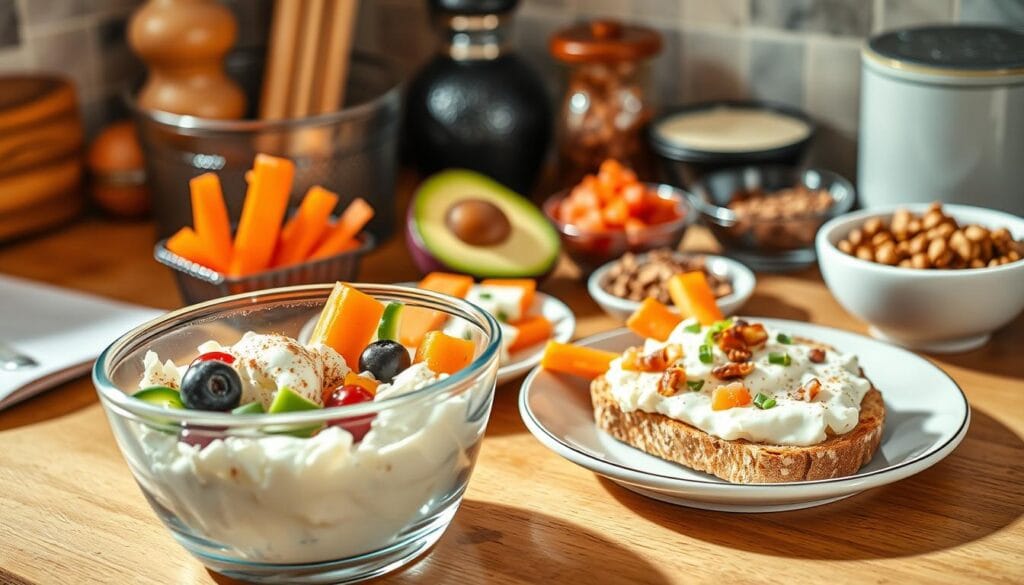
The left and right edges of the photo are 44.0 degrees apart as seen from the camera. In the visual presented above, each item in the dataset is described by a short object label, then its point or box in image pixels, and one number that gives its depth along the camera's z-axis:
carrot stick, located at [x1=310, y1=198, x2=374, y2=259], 1.52
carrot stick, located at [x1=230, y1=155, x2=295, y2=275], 1.46
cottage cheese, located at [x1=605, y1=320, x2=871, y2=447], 1.04
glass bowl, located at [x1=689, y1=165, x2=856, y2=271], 1.57
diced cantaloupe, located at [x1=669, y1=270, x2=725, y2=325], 1.31
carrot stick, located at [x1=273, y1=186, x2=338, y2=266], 1.51
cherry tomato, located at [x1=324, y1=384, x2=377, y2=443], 0.86
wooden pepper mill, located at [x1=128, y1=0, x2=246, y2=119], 1.76
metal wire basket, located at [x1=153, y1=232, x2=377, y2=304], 1.43
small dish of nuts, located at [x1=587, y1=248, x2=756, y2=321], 1.43
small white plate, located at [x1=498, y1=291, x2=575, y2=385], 1.28
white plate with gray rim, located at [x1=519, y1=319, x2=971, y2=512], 0.98
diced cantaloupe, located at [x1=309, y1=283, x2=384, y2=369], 1.03
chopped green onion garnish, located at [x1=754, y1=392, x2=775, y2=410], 1.06
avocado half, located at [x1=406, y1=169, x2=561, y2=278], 1.54
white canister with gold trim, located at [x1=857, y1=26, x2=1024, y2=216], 1.44
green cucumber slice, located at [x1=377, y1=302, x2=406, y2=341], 1.03
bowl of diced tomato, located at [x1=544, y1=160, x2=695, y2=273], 1.59
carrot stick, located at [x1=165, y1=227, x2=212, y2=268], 1.46
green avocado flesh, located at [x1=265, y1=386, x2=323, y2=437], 0.88
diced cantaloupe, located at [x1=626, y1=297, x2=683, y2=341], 1.28
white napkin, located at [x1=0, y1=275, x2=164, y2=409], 1.33
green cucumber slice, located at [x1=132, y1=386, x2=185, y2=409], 0.92
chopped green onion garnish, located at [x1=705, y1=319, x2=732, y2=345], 1.14
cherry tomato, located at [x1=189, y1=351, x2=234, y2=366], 0.95
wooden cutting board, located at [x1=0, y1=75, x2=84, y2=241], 1.76
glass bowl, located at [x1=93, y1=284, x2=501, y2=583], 0.85
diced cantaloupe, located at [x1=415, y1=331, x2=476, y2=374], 0.99
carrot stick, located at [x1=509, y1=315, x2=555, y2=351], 1.37
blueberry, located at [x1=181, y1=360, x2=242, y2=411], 0.89
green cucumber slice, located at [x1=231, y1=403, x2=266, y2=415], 0.88
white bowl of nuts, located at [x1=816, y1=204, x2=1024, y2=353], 1.28
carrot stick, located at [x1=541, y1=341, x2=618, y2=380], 1.21
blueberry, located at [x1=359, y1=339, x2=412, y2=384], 0.98
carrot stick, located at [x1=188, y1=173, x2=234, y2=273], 1.44
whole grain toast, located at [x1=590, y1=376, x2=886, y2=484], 1.03
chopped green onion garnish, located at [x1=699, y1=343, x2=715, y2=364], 1.11
